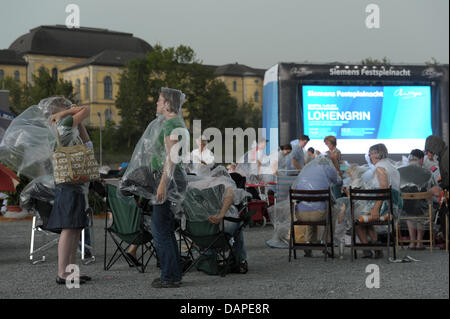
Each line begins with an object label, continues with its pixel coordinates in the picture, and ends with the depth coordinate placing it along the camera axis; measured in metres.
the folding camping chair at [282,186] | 10.99
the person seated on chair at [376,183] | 8.31
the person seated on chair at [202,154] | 10.42
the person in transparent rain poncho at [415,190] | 9.36
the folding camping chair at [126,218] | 7.25
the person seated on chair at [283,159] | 12.58
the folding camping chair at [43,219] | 7.95
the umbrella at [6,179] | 8.30
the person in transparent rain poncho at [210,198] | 6.99
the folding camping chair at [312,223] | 8.17
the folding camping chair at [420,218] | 9.14
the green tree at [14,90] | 76.19
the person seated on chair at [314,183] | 8.41
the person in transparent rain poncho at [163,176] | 6.10
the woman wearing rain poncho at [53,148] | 6.51
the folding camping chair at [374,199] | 8.02
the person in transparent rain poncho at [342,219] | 8.61
